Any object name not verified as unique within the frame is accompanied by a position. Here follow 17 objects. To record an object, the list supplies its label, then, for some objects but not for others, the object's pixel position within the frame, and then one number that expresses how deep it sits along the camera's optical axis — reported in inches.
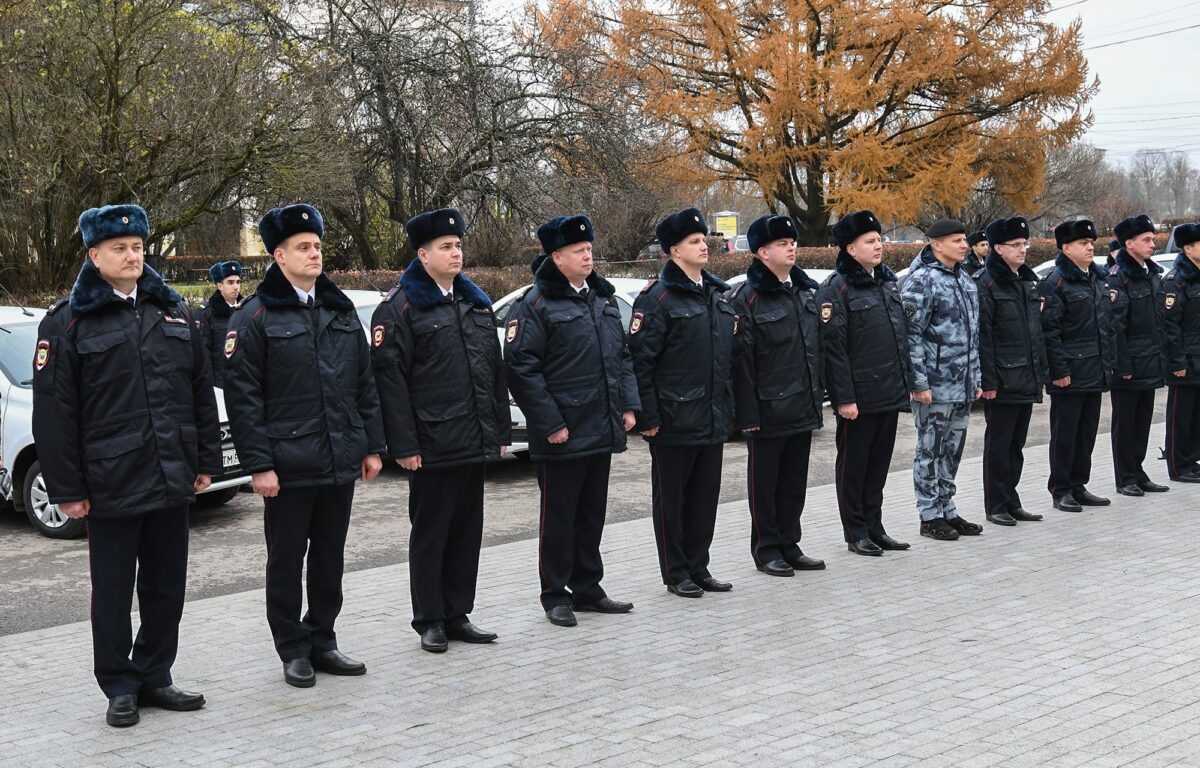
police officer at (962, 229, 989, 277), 381.9
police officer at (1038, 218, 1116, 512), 397.1
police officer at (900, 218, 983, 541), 351.9
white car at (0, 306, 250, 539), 387.9
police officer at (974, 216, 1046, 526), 369.4
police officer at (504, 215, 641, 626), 273.7
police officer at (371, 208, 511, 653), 252.7
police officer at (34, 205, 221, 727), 213.0
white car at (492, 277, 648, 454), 461.7
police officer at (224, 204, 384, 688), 229.6
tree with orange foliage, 1392.7
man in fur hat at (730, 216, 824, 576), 313.0
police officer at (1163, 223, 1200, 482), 429.1
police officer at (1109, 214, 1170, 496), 417.1
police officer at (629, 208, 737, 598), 293.3
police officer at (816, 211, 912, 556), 332.5
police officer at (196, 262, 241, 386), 443.5
